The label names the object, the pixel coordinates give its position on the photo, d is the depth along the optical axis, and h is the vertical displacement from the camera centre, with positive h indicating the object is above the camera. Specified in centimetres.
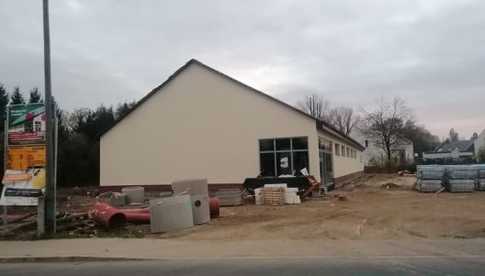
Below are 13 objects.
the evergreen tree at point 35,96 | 5806 +861
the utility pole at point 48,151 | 1566 +59
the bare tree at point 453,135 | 16712 +787
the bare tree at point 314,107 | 10275 +1131
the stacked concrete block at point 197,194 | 1728 -100
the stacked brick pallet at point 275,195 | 2442 -155
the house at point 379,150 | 7914 +179
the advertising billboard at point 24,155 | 1605 +50
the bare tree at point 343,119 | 10675 +892
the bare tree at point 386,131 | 8588 +508
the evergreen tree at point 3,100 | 5107 +740
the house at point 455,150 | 9984 +173
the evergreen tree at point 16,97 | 5503 +812
